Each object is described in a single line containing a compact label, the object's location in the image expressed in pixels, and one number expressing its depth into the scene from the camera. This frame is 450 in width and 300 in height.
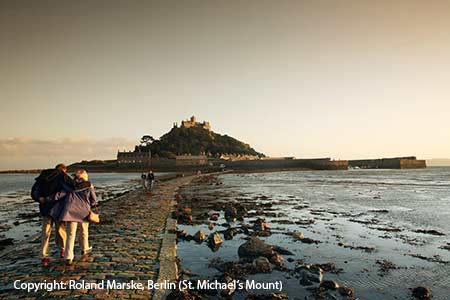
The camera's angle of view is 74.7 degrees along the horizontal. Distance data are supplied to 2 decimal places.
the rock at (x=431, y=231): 11.98
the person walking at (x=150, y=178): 25.86
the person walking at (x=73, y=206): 6.58
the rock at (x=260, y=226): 12.08
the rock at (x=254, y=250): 8.23
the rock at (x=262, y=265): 7.29
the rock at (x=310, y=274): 6.69
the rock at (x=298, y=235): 10.83
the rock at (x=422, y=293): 6.03
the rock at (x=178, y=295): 5.27
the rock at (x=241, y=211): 15.19
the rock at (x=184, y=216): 13.43
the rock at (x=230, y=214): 14.62
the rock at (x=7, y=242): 9.82
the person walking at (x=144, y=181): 27.19
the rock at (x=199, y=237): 9.96
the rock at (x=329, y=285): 6.31
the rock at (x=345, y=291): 6.08
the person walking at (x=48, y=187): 6.52
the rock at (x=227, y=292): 5.93
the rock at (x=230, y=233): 10.62
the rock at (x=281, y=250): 8.87
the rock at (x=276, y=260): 7.82
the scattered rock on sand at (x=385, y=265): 7.71
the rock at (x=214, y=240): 9.51
